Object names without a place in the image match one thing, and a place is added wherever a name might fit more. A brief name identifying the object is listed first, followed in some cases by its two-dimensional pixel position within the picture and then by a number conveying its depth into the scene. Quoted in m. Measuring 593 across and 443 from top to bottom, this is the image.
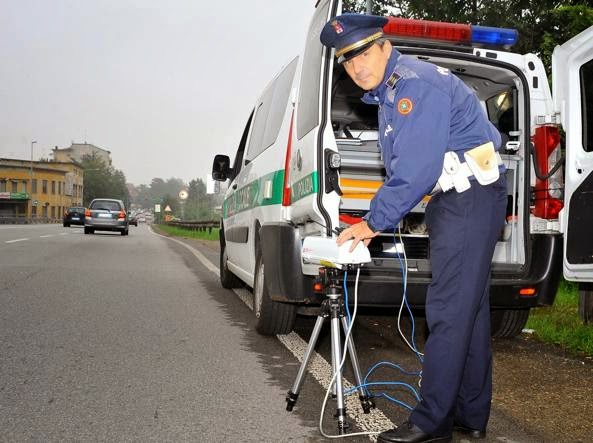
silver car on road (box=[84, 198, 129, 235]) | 27.34
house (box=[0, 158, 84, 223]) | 91.06
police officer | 2.79
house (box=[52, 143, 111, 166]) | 161.25
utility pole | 90.62
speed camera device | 2.90
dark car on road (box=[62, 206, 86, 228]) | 39.12
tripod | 3.02
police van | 4.14
